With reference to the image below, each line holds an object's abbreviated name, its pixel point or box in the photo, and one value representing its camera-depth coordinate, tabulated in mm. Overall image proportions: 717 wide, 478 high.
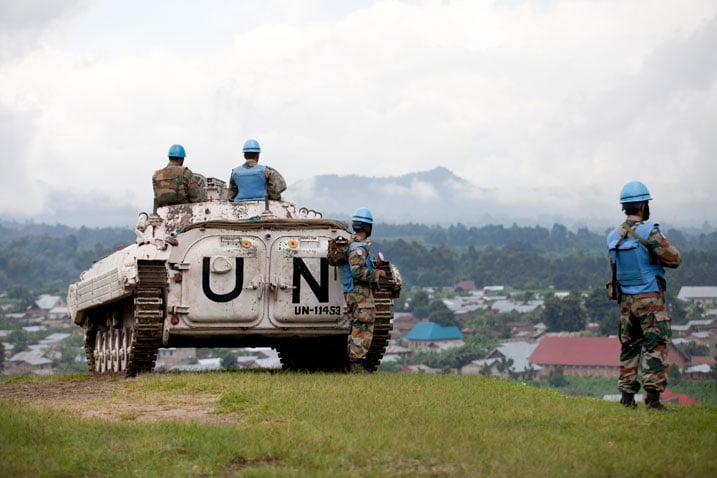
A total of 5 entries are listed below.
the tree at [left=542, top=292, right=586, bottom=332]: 125188
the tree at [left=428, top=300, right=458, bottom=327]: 127281
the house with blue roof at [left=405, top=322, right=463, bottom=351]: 110625
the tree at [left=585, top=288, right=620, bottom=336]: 116638
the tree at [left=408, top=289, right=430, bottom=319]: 138500
